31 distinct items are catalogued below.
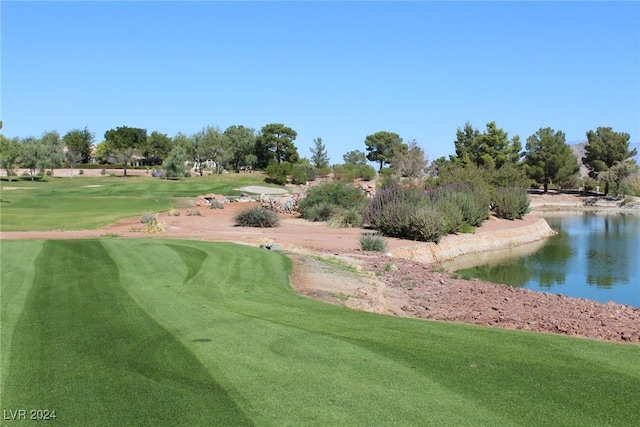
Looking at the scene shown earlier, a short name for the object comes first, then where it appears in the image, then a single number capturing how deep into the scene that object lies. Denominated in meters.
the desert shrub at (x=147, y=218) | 31.01
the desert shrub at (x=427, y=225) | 27.98
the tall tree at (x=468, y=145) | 87.62
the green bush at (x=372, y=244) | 23.89
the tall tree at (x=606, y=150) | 86.19
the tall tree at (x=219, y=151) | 105.50
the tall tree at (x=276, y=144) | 104.74
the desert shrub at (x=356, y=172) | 82.44
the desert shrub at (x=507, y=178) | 56.38
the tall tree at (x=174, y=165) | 86.88
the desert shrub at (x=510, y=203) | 45.31
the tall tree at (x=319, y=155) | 108.44
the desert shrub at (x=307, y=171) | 83.28
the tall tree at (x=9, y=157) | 67.19
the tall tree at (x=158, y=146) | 125.75
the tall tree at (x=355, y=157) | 118.06
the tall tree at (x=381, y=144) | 116.00
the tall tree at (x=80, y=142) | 125.81
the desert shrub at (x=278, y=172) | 77.81
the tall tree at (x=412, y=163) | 73.19
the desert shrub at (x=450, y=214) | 30.77
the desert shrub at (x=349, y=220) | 34.56
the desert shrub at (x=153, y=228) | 27.59
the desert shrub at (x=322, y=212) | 37.53
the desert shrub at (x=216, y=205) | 44.94
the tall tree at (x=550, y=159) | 85.25
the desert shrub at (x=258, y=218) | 33.09
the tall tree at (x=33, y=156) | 83.75
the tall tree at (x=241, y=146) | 106.94
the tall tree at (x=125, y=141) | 119.15
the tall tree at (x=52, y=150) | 87.58
